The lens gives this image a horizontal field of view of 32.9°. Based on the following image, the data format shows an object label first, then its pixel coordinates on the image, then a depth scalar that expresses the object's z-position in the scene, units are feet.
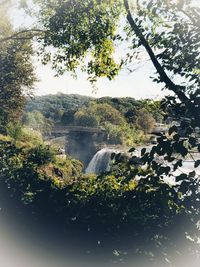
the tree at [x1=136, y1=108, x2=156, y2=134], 214.46
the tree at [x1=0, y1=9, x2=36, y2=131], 95.13
